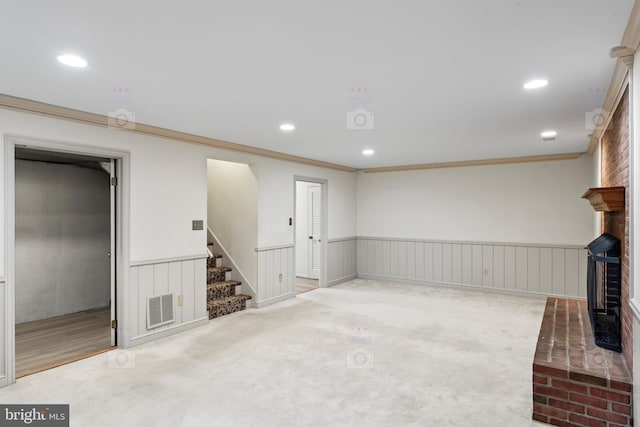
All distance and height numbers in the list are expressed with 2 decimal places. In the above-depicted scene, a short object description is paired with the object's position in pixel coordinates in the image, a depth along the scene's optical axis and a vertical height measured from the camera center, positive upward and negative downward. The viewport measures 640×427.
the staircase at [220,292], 4.92 -1.09
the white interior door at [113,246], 3.83 -0.32
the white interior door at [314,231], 7.54 -0.36
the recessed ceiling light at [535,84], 2.60 +0.92
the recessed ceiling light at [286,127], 3.85 +0.93
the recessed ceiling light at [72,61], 2.21 +0.94
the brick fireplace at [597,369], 2.28 -1.02
